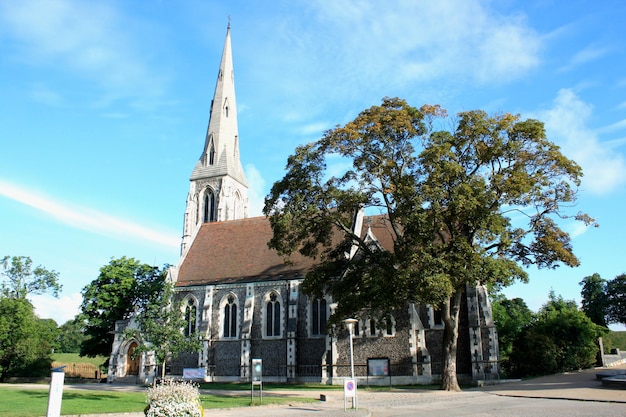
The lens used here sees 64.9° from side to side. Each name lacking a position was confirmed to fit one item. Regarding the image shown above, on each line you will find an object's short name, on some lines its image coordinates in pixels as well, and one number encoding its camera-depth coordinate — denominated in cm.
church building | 2852
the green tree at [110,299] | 3894
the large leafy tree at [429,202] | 2103
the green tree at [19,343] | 3569
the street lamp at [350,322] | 1806
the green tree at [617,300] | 5862
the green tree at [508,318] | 4300
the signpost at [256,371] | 1912
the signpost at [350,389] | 1594
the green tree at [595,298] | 5975
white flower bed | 958
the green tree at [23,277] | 4078
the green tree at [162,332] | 2416
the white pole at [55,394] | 1016
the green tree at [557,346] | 3122
